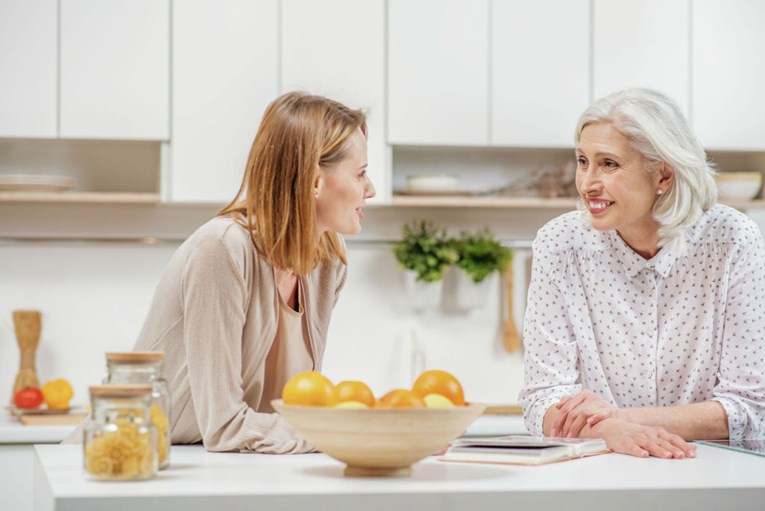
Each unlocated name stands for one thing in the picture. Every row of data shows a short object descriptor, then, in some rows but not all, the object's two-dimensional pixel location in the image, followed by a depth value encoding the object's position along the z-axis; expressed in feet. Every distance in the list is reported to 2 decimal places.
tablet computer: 13.35
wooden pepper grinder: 20.12
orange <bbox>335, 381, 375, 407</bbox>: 11.68
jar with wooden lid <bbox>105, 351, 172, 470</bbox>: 11.90
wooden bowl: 11.23
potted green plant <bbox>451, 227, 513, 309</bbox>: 20.91
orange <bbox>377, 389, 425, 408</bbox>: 11.48
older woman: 14.86
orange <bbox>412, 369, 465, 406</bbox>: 11.99
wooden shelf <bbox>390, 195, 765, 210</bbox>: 20.38
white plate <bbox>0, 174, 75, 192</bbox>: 19.75
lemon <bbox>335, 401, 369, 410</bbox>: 11.30
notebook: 12.55
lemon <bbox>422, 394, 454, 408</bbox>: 11.69
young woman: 13.25
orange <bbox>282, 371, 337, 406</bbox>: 11.79
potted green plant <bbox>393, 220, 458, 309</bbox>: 20.76
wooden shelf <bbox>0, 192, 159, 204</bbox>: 19.74
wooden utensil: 21.26
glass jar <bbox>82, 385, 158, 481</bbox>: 11.00
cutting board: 18.79
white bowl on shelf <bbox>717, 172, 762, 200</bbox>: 21.02
